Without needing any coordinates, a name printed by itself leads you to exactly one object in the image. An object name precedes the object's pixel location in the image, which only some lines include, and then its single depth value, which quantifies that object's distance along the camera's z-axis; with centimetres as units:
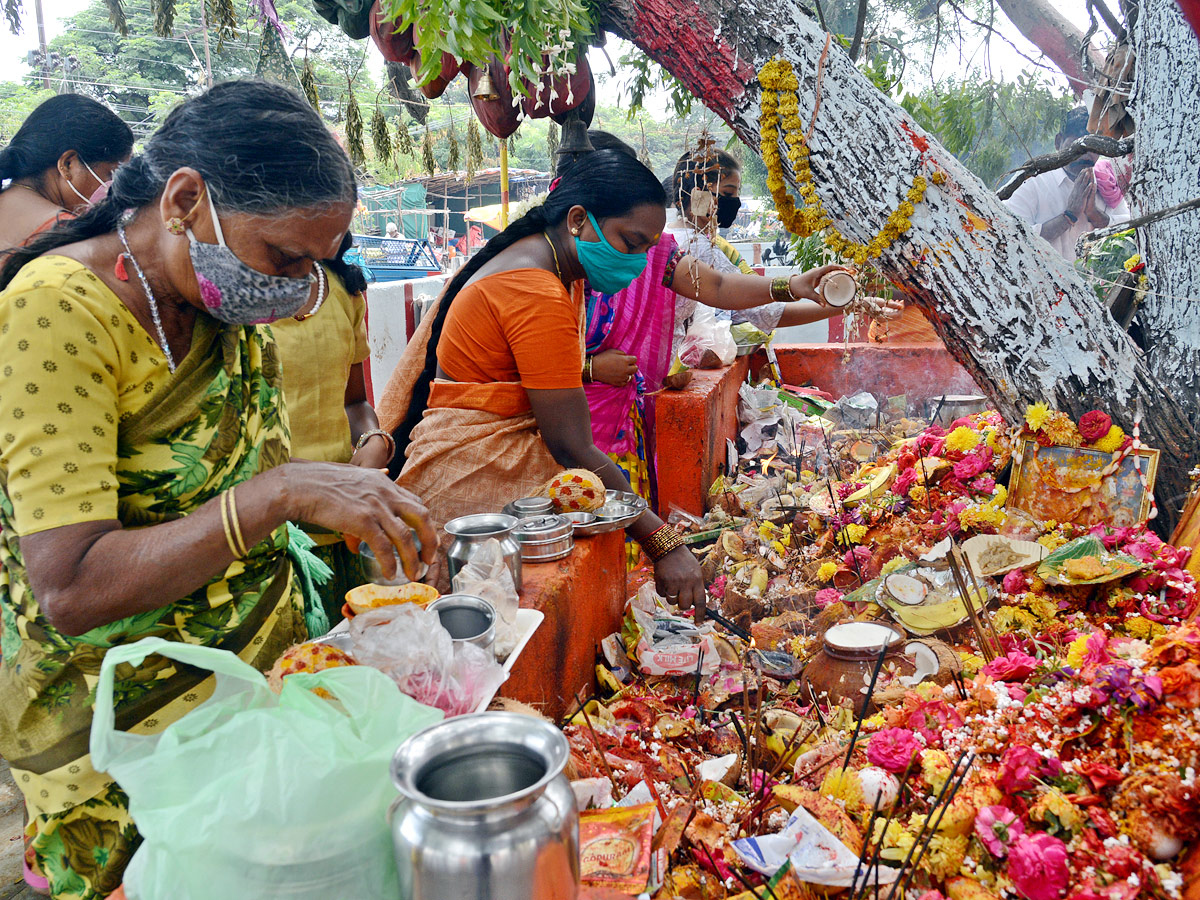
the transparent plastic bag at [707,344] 571
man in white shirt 694
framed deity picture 279
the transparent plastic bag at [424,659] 141
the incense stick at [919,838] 143
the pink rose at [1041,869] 148
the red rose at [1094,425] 286
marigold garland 293
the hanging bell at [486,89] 316
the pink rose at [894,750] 190
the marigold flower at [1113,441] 284
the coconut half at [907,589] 277
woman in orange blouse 278
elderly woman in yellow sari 120
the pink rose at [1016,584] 265
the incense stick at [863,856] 146
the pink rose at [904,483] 367
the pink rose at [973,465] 332
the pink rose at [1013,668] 213
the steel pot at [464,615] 166
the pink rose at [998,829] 159
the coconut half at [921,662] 241
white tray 155
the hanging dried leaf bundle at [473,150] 500
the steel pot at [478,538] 209
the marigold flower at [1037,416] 296
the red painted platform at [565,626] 217
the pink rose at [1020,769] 169
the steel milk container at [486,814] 88
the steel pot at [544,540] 244
